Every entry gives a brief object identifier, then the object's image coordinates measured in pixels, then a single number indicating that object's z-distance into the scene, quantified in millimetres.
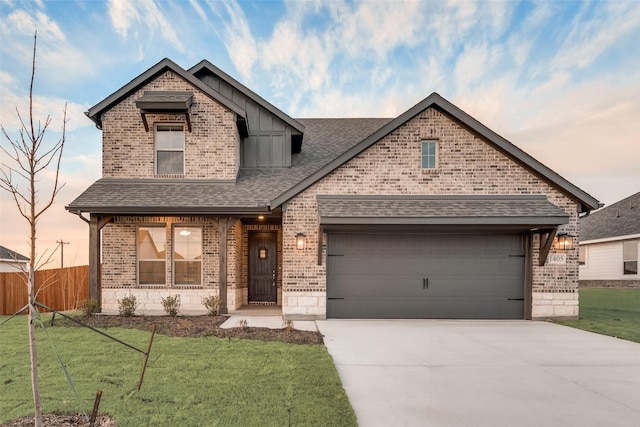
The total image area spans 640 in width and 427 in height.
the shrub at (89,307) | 8870
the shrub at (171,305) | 9148
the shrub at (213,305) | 9164
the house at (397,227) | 8938
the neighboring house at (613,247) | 20594
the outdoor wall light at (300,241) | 8938
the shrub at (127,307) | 9008
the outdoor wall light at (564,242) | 9008
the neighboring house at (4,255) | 20014
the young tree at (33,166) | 2787
